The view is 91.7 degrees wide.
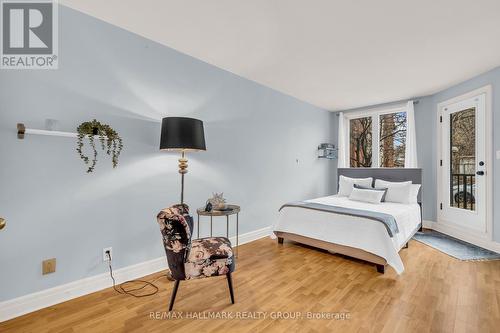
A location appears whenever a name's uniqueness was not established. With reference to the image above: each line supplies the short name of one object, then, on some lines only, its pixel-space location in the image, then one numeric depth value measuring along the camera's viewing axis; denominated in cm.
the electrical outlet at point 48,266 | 199
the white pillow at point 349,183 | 452
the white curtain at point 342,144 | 564
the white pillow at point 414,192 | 404
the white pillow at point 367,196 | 392
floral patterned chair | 185
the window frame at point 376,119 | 506
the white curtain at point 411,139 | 459
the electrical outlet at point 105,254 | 230
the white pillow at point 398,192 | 392
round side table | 267
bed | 263
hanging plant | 211
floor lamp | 237
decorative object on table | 282
